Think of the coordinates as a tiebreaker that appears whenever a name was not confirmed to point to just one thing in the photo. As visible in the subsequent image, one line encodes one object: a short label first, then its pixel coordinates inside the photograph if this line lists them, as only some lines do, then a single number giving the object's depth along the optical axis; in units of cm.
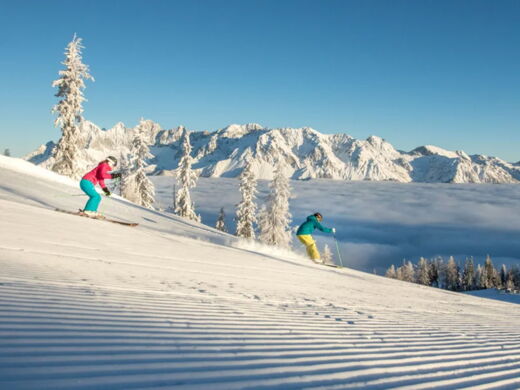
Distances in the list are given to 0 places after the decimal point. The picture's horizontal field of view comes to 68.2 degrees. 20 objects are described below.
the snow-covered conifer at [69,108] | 3647
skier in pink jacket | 1371
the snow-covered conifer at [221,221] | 6409
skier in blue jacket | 1662
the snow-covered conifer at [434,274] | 13538
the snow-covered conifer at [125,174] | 5033
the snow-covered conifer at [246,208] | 5112
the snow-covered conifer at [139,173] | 4959
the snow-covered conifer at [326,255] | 8369
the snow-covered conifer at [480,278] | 12512
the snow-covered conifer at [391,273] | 13862
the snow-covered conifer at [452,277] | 13225
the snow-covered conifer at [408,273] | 13750
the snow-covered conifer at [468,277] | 12862
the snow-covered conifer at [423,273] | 12962
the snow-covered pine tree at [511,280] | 12169
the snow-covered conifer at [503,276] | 13288
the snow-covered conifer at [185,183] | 5212
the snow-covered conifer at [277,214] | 4578
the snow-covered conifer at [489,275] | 12386
